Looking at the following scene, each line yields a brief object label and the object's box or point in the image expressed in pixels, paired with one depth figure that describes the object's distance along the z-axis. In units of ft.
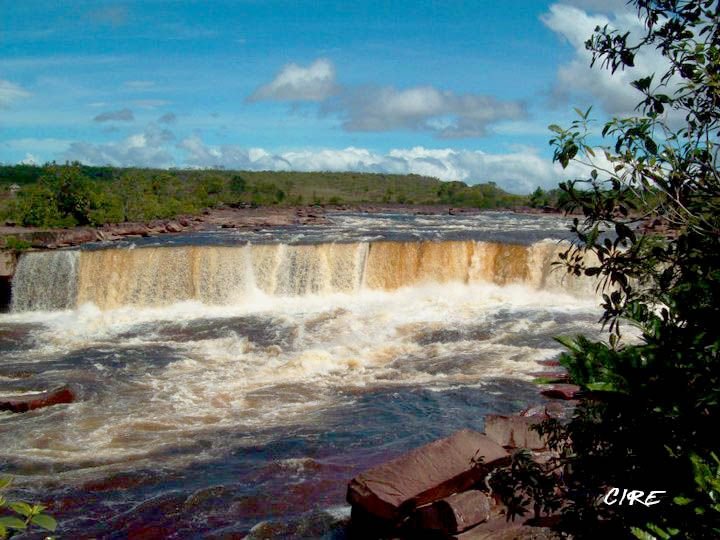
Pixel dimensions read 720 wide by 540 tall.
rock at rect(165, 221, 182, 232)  86.08
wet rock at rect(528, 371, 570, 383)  37.12
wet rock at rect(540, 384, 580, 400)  33.17
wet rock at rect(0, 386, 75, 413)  33.19
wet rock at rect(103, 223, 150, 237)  80.38
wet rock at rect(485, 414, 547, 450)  23.02
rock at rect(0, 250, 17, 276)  62.75
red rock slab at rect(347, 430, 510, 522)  18.78
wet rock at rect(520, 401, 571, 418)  27.91
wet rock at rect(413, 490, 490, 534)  17.61
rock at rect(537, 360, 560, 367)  39.41
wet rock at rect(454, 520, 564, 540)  15.31
